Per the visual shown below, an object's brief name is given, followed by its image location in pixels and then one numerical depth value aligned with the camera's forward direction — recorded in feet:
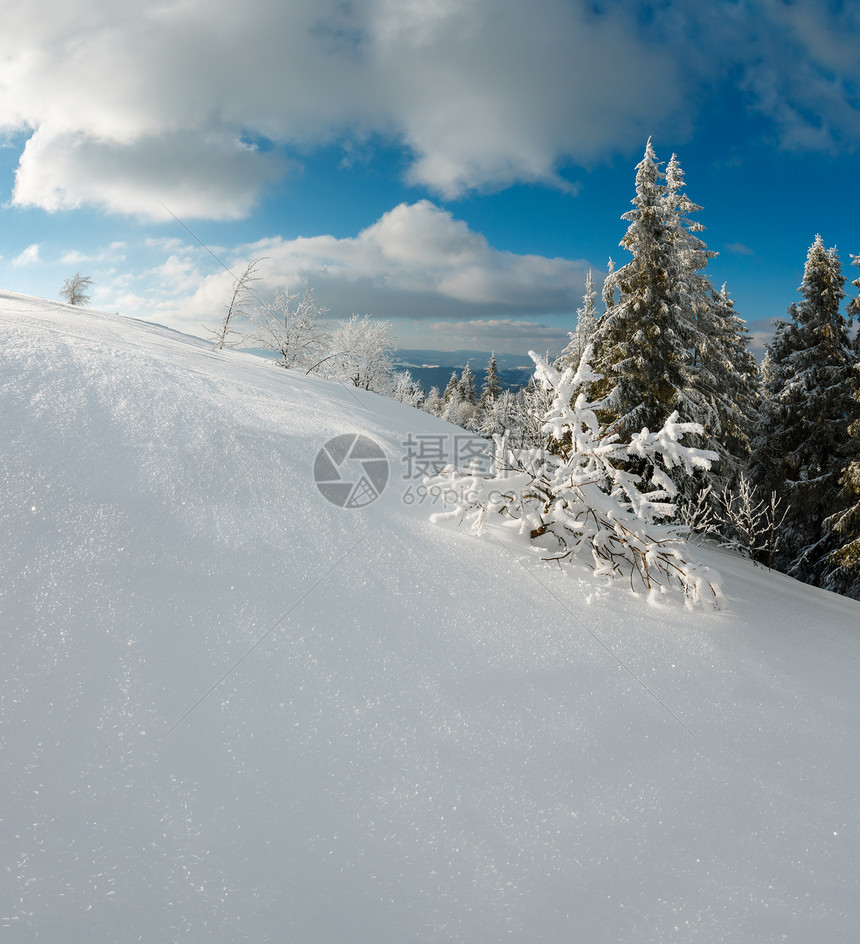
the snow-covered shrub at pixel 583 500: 11.10
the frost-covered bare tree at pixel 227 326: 77.55
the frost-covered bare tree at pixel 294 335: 94.84
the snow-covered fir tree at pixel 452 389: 189.78
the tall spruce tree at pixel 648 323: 40.60
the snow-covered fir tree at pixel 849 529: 36.40
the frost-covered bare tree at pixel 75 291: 116.26
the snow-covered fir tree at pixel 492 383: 160.86
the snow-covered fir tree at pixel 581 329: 70.08
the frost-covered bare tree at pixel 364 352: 110.11
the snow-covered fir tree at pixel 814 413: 44.01
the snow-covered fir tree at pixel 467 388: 191.11
